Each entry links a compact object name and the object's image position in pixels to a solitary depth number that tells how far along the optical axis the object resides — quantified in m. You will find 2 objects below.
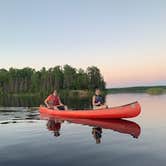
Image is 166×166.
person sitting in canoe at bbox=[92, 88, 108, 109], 14.24
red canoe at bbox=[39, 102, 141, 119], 13.14
